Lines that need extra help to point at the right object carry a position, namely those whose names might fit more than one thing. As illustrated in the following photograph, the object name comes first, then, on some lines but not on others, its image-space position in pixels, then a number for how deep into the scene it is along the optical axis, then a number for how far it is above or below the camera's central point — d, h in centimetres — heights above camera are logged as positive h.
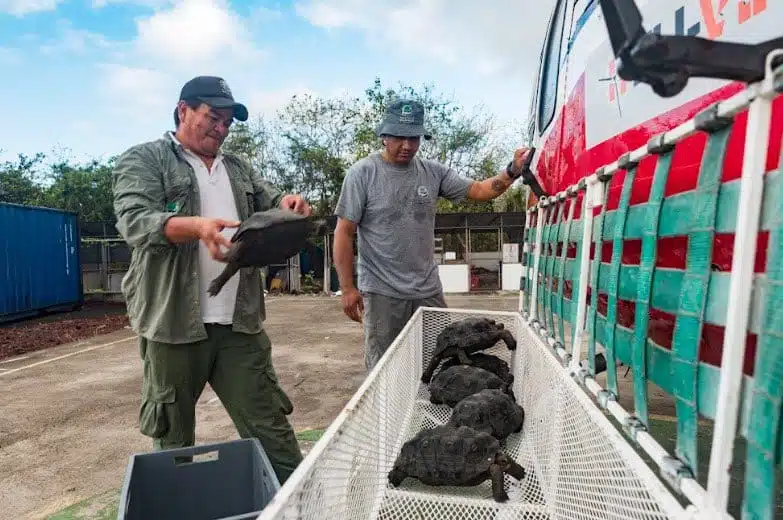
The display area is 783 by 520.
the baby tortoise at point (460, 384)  296 -79
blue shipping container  1165 -100
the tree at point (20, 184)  2310 +119
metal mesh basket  116 -65
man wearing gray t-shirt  347 +0
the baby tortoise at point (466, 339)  329 -62
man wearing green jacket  240 -32
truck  98 -20
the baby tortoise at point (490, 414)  250 -80
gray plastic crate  220 -102
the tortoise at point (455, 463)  211 -85
